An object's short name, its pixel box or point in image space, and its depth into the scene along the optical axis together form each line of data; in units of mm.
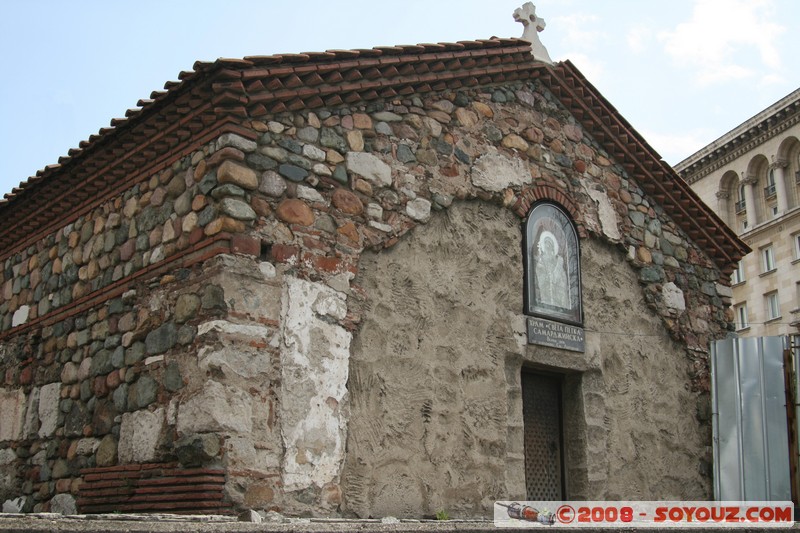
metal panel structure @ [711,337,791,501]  9109
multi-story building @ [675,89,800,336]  31047
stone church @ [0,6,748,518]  6598
